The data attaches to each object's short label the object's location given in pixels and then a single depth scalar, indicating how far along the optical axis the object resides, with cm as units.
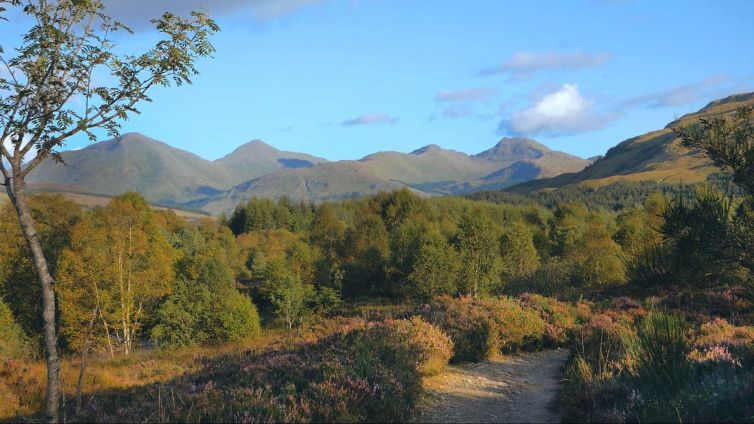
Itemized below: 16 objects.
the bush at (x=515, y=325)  1547
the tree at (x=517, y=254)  5679
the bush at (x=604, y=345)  1005
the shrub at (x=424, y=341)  1148
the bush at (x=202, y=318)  3681
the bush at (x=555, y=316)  1652
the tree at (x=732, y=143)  912
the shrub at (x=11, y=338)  2770
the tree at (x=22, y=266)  3566
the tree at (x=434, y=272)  4953
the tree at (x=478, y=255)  5070
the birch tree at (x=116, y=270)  3091
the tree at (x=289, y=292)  4275
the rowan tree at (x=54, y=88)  660
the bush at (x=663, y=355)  715
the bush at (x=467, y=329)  1384
